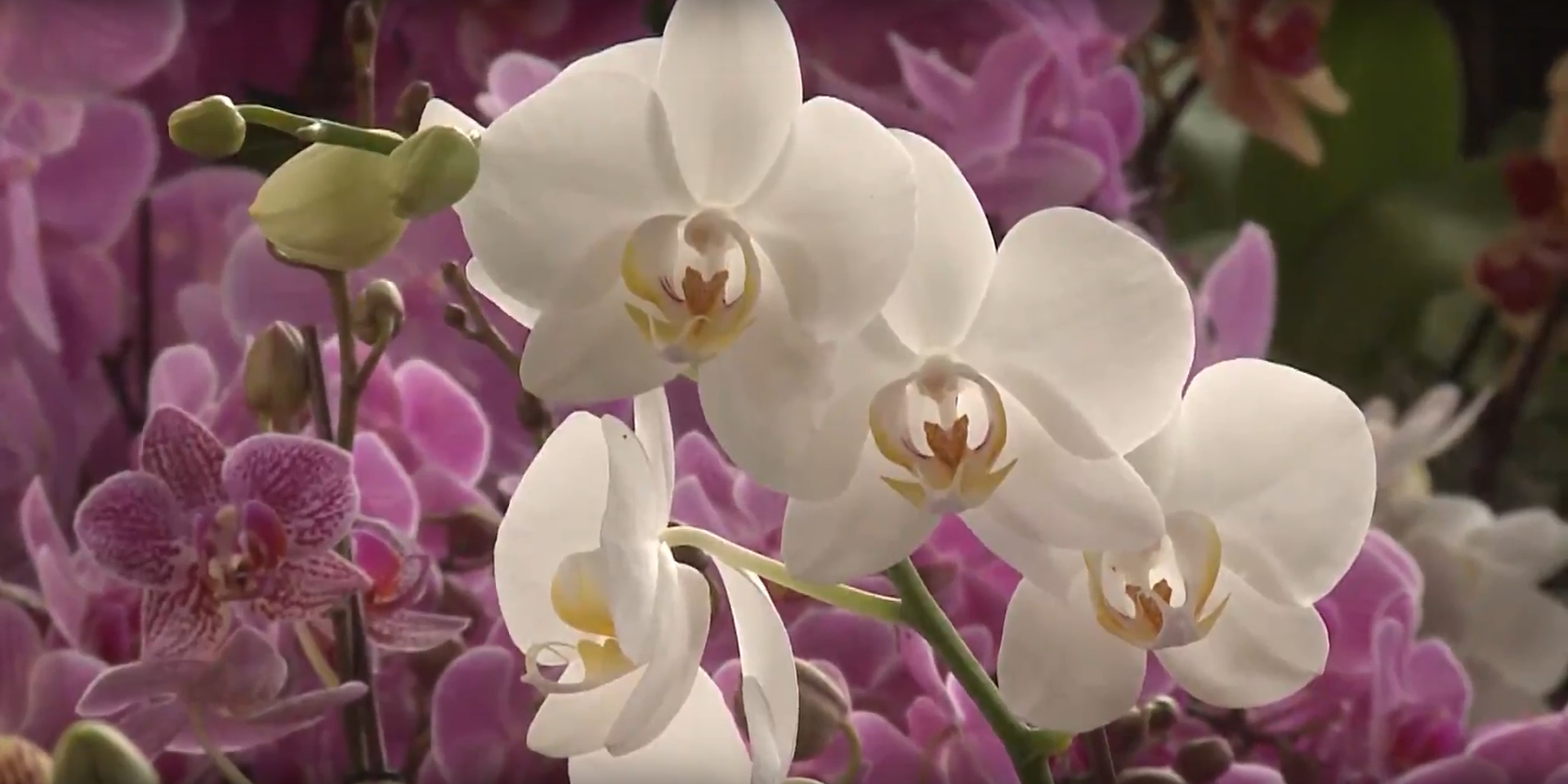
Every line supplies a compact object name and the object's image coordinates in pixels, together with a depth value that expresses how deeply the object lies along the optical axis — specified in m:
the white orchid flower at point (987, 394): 1.19
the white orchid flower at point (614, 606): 1.19
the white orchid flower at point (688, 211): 1.17
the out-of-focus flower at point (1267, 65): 1.91
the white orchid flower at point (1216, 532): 1.21
